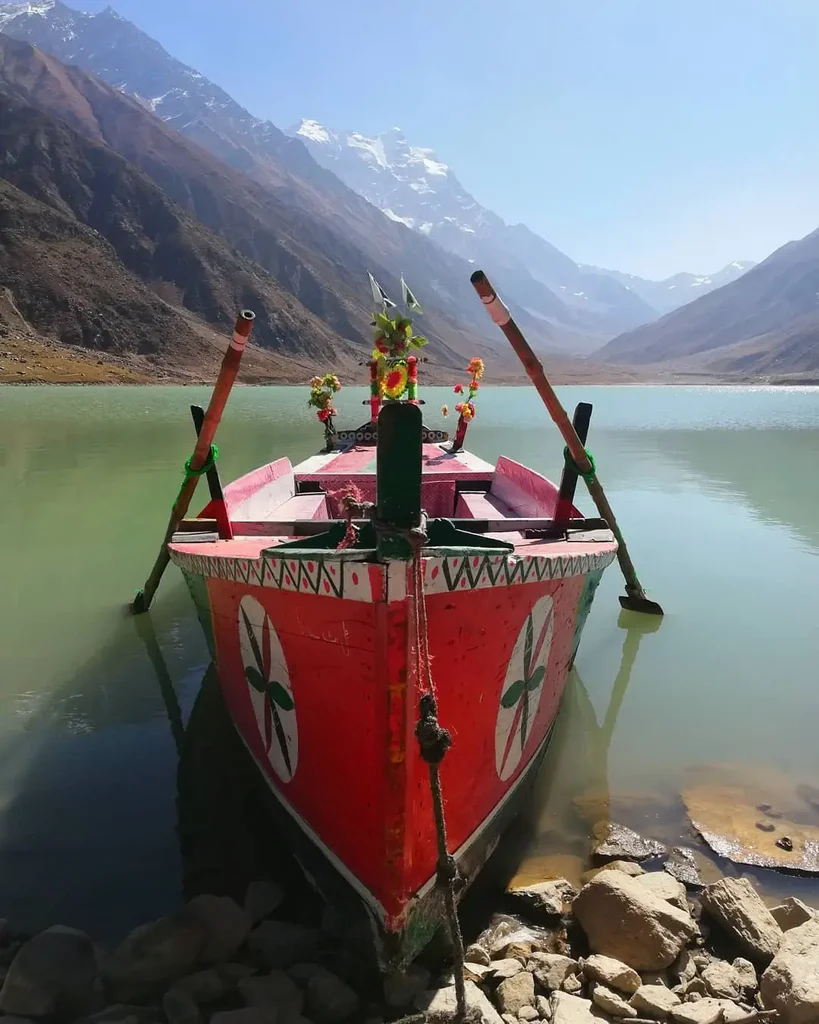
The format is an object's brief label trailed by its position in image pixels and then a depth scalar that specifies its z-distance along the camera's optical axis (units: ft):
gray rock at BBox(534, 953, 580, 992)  12.96
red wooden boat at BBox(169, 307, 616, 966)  12.46
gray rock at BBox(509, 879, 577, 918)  14.90
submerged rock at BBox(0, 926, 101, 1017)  12.31
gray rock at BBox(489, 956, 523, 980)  13.11
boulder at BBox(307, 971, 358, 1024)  12.71
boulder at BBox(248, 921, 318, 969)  13.79
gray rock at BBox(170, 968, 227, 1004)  12.76
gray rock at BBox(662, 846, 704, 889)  16.28
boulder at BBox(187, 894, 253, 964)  13.79
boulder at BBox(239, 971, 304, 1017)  12.43
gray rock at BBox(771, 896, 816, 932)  14.14
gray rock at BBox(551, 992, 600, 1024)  11.87
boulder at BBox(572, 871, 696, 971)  13.42
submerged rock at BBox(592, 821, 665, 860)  17.01
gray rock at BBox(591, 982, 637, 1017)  12.23
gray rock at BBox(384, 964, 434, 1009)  13.04
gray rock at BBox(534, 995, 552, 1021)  12.30
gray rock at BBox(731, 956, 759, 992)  12.82
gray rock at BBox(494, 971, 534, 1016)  12.51
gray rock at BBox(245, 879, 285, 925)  14.89
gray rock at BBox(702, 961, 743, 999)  12.75
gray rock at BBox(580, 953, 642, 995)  12.76
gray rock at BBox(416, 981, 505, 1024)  12.16
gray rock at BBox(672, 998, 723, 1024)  11.87
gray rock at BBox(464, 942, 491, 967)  13.69
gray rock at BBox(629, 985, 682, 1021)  12.19
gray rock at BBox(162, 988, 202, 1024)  12.18
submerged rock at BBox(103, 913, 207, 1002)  13.03
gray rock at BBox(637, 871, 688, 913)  14.90
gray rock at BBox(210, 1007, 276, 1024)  11.96
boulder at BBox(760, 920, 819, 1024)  11.61
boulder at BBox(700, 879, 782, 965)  13.53
